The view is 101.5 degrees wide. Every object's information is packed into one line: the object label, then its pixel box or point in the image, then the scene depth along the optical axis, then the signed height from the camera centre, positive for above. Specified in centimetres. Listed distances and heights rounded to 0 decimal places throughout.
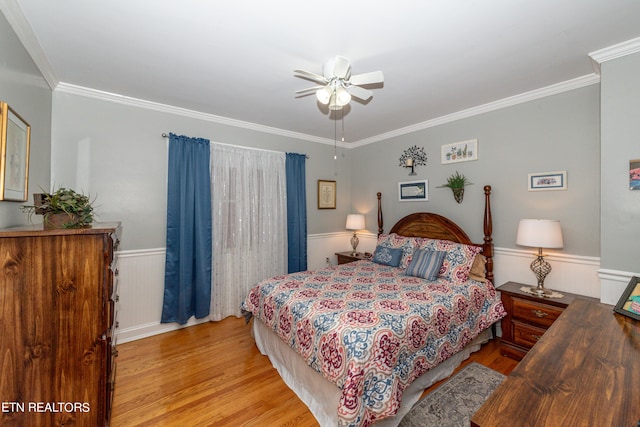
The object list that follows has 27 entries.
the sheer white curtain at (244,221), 339 -8
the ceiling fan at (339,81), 186 +102
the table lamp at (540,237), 233 -19
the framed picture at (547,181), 258 +37
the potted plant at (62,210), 145 +2
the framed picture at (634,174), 183 +30
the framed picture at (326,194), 440 +37
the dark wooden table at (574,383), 78 -60
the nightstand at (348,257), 415 -66
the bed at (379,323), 160 -81
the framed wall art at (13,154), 144 +37
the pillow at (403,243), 328 -37
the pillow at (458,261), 274 -48
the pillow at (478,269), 288 -58
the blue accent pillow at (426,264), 280 -53
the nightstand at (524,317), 229 -91
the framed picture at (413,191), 368 +37
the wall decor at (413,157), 369 +85
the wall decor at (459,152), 319 +82
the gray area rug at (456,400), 184 -141
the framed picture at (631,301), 149 -50
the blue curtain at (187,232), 307 -21
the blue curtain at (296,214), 399 +2
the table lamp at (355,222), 422 -10
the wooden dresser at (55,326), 121 -55
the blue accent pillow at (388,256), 333 -53
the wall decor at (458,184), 324 +40
